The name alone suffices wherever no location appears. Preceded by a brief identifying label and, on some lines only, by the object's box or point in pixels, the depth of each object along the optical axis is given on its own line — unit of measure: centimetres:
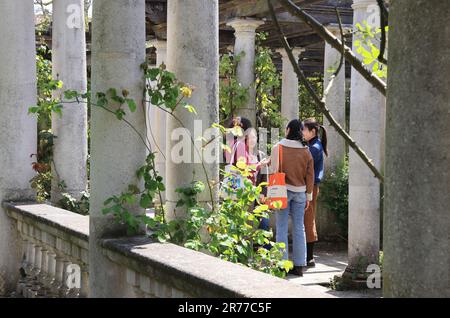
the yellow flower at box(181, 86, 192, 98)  713
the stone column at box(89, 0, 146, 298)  667
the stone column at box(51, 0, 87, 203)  1300
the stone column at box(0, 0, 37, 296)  1016
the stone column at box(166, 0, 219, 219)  843
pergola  268
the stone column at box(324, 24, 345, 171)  2065
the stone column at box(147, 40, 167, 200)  2327
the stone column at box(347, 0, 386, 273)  1378
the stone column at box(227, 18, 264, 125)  2144
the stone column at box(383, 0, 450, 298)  264
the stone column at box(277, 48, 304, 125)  2953
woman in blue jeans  1380
